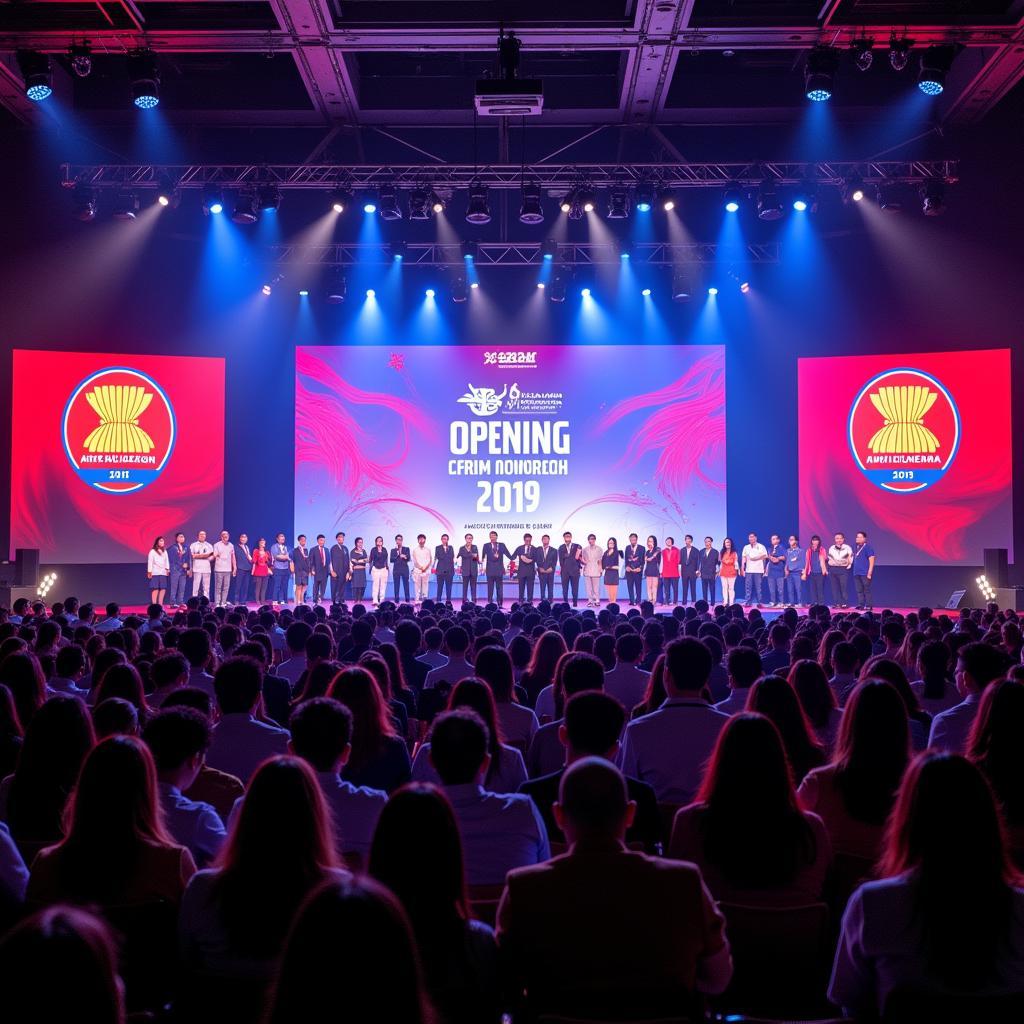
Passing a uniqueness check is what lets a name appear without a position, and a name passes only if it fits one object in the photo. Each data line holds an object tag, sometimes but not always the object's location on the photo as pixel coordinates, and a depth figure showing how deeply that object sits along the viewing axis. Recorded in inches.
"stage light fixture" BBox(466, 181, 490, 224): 618.2
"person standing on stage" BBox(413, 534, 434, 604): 810.8
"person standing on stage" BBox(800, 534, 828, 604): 768.3
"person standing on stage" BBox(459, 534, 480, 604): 790.5
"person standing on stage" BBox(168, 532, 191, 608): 743.7
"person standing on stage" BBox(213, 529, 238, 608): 775.1
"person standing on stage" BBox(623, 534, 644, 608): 781.9
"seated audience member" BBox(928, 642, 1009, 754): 179.4
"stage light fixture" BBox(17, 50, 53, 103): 510.6
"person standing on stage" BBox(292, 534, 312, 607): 795.4
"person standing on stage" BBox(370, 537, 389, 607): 799.1
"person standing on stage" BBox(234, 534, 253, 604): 797.9
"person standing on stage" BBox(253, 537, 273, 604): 790.5
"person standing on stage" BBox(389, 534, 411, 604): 797.2
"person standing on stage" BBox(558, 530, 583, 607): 779.4
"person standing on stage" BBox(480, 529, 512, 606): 783.1
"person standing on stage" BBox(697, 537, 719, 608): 788.0
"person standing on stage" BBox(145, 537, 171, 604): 737.6
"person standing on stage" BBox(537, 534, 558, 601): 786.8
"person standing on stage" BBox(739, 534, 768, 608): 788.0
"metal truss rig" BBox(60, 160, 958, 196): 652.1
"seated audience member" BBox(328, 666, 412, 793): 166.7
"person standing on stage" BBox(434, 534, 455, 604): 790.5
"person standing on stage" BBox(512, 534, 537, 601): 776.3
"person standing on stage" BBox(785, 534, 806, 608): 778.8
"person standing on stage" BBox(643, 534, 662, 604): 788.6
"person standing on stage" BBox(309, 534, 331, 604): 796.0
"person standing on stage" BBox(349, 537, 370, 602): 801.6
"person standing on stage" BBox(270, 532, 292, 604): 794.8
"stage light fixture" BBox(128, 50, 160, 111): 502.0
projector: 455.8
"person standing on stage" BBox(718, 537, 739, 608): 786.8
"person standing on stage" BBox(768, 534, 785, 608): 781.3
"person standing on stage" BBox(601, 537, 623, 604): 788.0
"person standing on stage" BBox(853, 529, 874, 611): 753.0
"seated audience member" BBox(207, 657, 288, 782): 175.8
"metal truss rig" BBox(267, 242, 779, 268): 789.9
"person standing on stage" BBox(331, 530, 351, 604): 796.1
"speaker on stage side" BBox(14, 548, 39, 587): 682.2
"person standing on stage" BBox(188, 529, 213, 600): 764.6
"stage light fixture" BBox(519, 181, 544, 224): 618.5
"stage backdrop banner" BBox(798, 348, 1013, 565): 731.4
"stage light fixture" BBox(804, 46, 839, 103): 503.2
